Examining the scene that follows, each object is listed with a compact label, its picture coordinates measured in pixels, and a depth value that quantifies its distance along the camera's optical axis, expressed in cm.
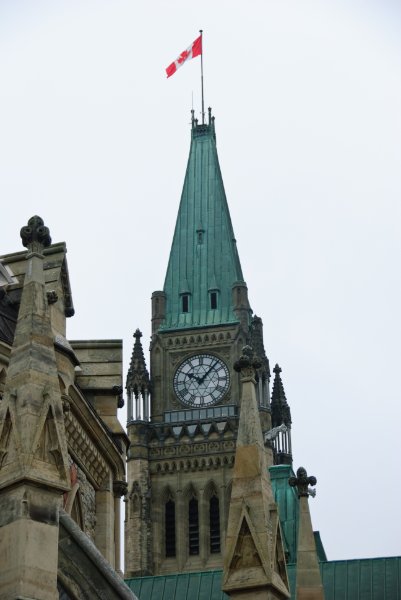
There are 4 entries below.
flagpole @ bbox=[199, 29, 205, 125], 10212
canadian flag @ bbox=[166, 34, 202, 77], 8856
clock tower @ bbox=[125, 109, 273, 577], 8500
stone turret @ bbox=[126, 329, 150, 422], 8806
